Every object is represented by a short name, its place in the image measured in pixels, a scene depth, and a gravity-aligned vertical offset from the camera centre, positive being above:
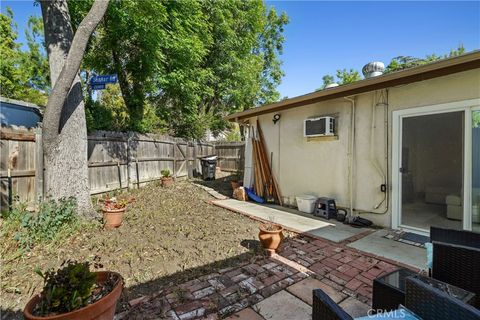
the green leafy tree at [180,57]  6.75 +3.68
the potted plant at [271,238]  3.05 -1.06
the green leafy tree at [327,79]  25.50 +8.75
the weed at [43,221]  3.21 -0.93
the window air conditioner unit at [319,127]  5.03 +0.69
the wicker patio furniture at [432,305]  0.98 -0.68
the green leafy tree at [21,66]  11.89 +5.34
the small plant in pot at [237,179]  7.69 -0.84
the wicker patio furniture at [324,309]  1.00 -0.69
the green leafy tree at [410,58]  14.78 +7.09
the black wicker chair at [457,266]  1.68 -0.82
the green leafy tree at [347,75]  21.00 +8.01
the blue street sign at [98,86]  4.80 +1.49
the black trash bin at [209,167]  9.55 -0.37
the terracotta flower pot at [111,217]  4.00 -1.02
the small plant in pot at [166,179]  7.74 -0.69
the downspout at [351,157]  4.74 +0.00
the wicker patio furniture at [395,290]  1.42 -0.93
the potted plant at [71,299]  1.46 -0.92
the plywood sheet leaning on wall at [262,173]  6.54 -0.44
